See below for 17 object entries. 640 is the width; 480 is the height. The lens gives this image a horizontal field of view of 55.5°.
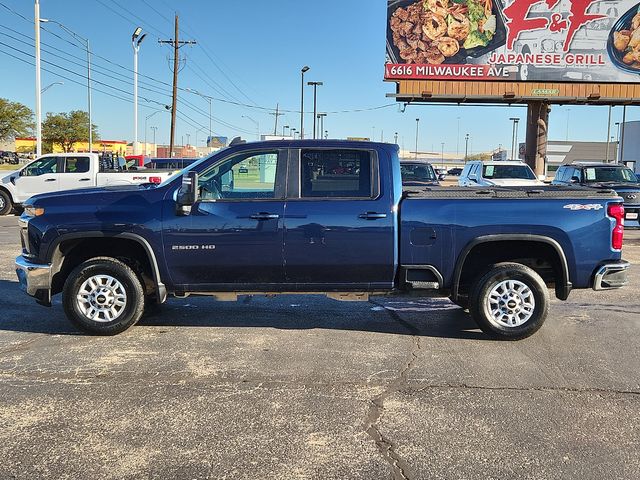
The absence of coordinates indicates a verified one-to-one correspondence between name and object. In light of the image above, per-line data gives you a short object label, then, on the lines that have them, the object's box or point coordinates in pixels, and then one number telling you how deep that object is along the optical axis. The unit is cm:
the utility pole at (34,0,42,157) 2669
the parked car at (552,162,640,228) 1449
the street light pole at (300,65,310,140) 4772
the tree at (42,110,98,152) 7306
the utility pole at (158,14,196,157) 3719
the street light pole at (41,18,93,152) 2700
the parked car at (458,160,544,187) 1764
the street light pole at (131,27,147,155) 3819
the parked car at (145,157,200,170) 2258
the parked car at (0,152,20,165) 7969
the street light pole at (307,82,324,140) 5172
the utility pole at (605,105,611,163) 6244
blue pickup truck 586
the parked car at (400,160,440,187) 1795
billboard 3145
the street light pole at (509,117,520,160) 8863
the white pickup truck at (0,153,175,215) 1769
